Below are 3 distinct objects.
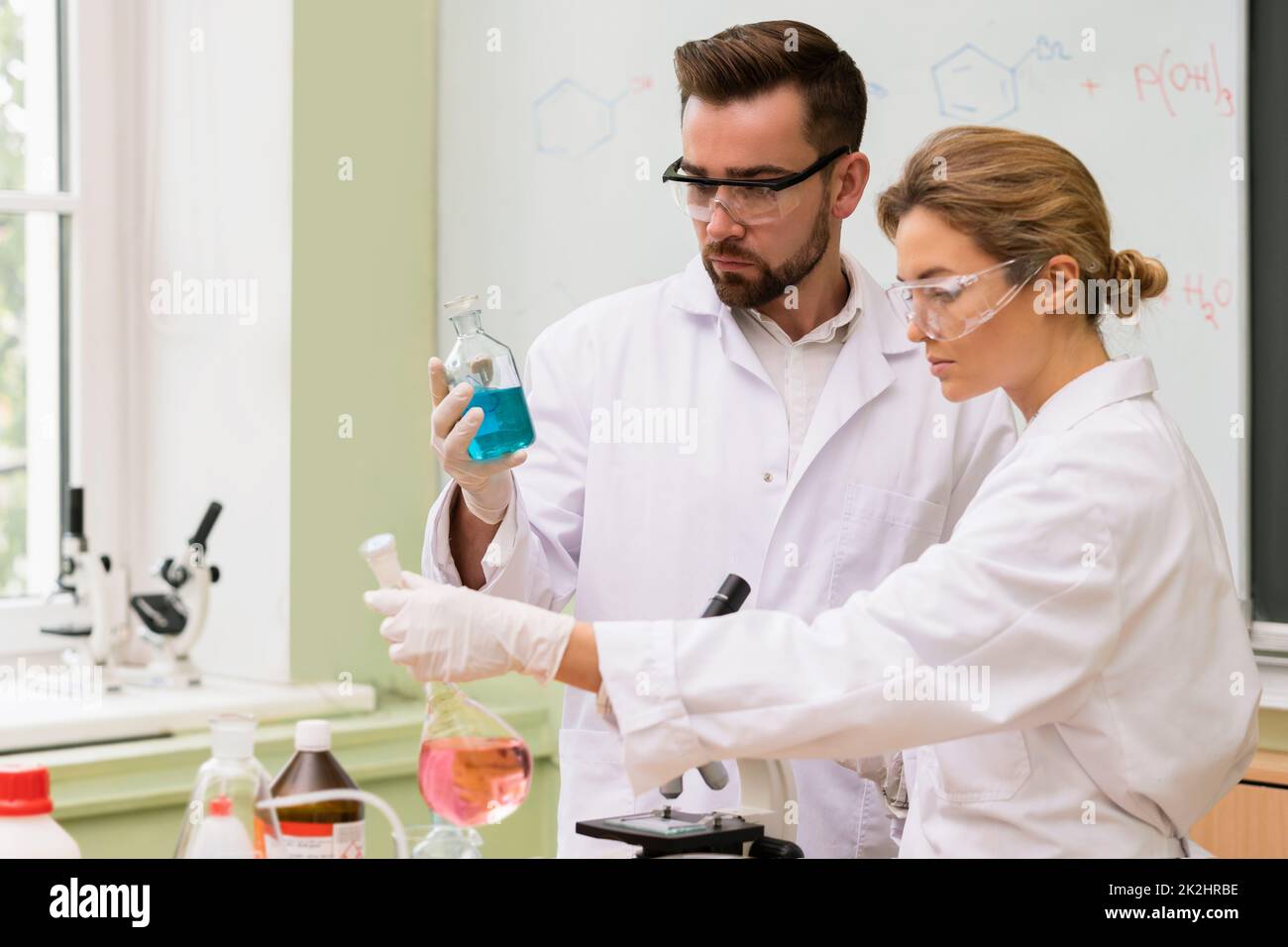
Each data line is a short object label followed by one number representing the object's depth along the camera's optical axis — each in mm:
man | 1868
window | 2965
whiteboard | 2096
